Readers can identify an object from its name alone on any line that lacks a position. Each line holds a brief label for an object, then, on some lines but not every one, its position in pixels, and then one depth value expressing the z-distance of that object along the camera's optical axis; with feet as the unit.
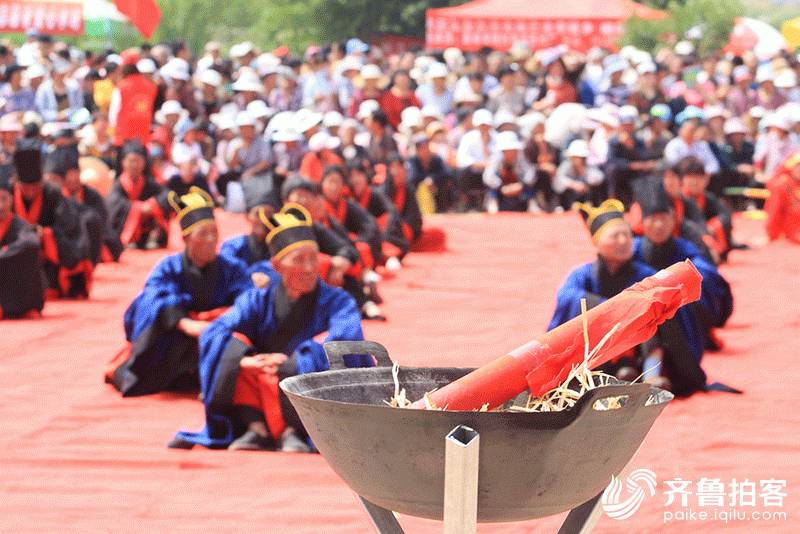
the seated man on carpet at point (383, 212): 52.99
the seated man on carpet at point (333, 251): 39.49
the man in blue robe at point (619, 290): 30.78
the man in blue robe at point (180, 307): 31.90
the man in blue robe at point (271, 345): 27.46
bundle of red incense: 14.59
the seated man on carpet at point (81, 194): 49.43
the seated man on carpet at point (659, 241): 34.90
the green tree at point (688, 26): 113.74
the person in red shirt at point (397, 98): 74.87
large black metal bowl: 13.47
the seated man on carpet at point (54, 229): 45.19
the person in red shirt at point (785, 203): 57.95
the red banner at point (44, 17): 124.70
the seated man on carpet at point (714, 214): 49.06
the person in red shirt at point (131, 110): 69.83
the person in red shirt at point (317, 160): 56.79
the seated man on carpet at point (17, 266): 43.19
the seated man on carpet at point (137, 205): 57.63
